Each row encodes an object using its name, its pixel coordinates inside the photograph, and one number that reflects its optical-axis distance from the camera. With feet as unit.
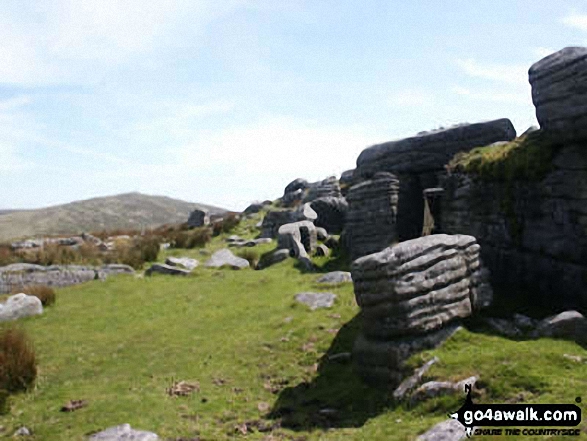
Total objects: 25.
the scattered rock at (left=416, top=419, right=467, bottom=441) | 26.76
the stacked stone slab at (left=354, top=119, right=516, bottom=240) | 69.67
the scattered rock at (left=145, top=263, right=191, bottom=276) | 85.05
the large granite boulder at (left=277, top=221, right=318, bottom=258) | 88.95
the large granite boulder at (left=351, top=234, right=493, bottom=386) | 38.52
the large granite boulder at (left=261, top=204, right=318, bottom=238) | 105.81
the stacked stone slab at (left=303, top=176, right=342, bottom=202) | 120.11
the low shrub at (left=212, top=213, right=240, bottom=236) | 132.98
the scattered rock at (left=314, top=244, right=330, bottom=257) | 87.41
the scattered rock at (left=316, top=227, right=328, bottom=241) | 97.08
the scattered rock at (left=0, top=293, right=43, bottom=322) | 62.88
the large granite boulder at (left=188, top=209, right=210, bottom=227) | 155.02
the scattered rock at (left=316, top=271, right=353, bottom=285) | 67.62
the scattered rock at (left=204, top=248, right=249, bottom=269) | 89.99
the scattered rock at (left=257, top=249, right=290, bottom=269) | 87.04
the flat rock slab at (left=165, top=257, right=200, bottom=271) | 90.22
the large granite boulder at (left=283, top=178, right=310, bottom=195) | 171.01
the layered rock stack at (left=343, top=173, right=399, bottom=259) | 75.05
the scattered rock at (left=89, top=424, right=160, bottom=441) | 32.24
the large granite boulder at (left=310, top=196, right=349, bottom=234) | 106.22
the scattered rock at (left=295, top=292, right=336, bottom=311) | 58.54
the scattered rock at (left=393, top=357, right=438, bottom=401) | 34.47
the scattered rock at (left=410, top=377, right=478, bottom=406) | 31.63
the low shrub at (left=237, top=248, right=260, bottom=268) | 92.84
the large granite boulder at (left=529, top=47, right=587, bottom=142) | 42.88
